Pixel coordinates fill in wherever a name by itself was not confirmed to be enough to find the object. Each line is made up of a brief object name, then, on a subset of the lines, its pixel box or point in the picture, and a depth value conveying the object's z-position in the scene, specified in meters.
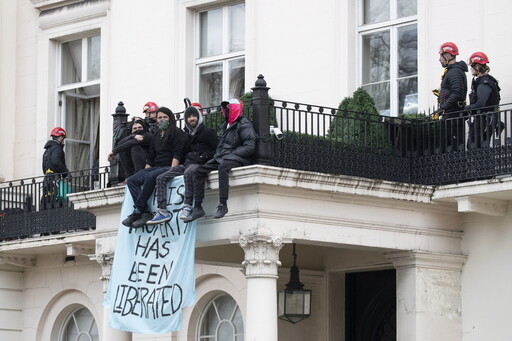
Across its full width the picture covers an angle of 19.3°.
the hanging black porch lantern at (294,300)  21.81
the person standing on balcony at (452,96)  20.09
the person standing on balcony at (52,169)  25.66
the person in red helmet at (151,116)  21.22
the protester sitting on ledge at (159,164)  19.77
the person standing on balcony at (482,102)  19.83
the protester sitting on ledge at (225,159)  18.83
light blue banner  19.52
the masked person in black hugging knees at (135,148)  20.69
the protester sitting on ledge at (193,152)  19.53
